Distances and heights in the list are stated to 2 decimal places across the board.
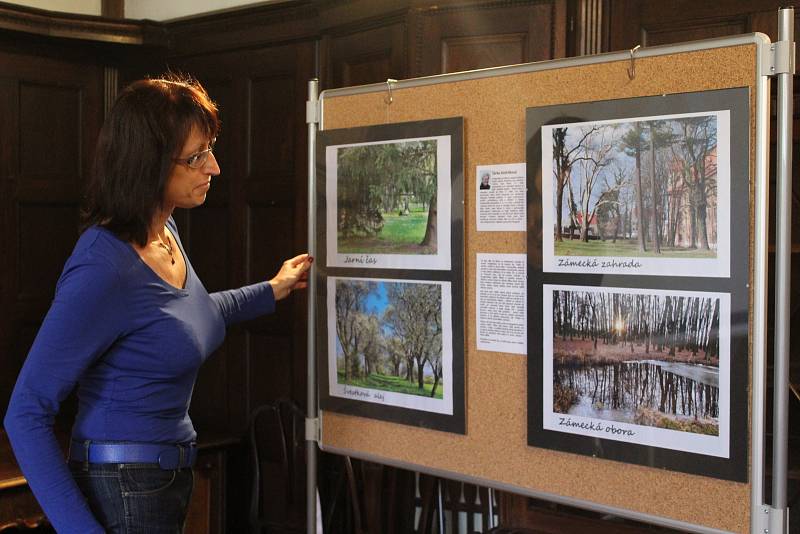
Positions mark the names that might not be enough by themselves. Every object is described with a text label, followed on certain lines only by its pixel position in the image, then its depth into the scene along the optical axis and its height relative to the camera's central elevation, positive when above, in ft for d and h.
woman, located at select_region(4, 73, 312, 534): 5.06 -0.51
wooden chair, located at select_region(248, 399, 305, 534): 10.18 -2.45
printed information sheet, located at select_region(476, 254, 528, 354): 6.10 -0.30
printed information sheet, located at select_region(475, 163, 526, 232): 6.10 +0.44
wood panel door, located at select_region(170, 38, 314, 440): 10.39 +0.55
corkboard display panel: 5.32 -0.84
